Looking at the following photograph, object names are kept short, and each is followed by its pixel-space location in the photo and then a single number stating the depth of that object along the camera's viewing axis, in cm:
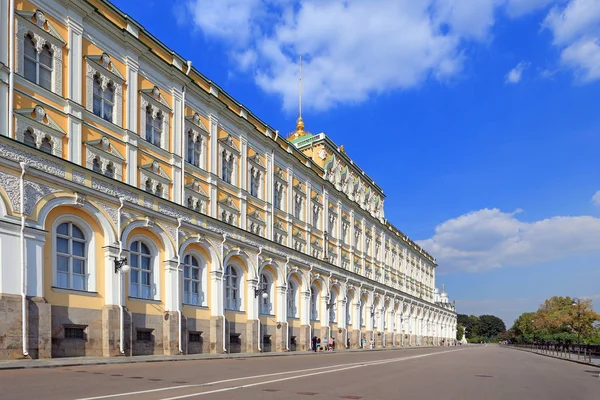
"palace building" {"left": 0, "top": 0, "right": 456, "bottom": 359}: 1848
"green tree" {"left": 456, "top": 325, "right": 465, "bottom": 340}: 16262
